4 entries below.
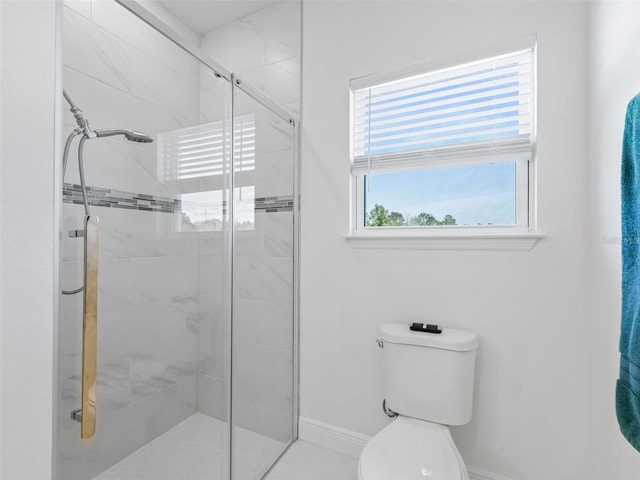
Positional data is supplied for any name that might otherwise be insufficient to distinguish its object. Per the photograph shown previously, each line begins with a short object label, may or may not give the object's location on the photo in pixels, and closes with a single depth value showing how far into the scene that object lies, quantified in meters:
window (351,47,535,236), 1.50
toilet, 1.18
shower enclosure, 0.88
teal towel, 0.74
